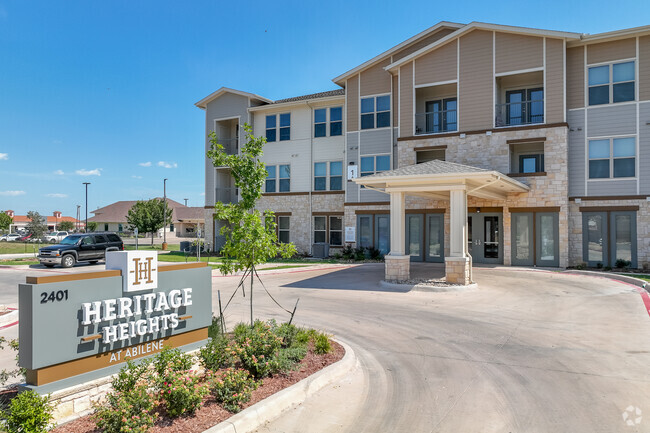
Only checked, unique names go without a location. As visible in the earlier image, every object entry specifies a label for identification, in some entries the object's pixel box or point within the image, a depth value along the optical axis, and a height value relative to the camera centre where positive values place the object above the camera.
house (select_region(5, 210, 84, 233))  114.82 +0.31
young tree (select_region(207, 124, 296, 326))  7.70 +0.08
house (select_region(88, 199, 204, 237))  80.56 +0.96
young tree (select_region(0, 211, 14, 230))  79.12 +0.19
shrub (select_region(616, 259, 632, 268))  19.89 -1.76
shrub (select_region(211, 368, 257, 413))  5.33 -2.04
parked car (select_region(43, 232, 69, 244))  59.74 -2.08
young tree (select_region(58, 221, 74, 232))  89.79 -0.77
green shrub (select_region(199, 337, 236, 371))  6.42 -1.92
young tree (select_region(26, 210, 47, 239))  59.90 -0.80
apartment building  19.92 +3.90
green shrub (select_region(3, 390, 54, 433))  4.07 -1.77
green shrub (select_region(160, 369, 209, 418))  4.94 -1.90
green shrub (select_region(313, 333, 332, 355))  7.58 -2.08
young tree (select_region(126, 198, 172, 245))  51.16 +0.73
